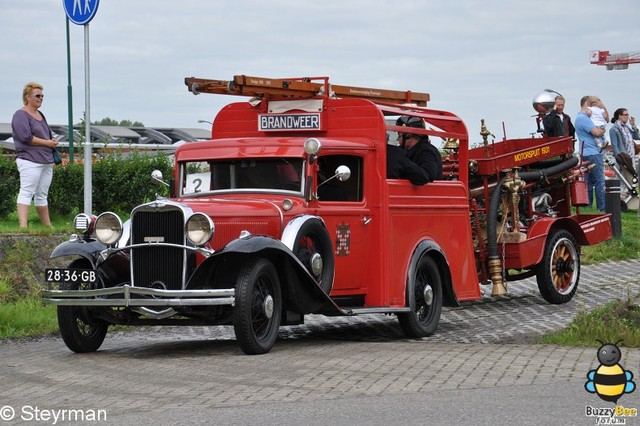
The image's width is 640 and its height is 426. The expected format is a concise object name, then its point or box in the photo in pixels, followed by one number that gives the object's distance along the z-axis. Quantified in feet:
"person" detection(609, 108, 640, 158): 80.02
